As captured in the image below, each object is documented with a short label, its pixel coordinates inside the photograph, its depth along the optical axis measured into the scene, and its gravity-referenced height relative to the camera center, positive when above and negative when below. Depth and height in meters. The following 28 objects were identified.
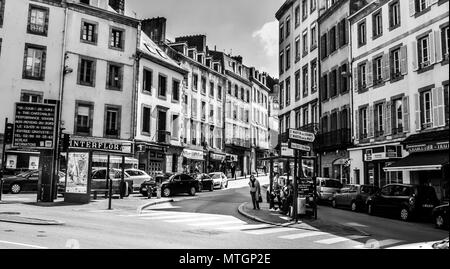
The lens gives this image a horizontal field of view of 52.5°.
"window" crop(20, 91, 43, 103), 32.66 +5.90
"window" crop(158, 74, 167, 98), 41.16 +8.60
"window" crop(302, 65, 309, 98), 38.53 +8.71
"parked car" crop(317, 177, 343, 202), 25.17 -0.27
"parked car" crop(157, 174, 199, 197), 28.04 -0.27
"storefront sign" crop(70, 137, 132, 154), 33.94 +2.74
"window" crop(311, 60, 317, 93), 36.90 +8.64
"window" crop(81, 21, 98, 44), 35.41 +11.50
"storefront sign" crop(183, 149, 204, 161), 45.41 +2.72
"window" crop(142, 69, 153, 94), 39.12 +8.55
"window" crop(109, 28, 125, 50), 37.22 +11.55
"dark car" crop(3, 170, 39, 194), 26.12 -0.27
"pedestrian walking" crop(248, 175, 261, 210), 20.19 -0.36
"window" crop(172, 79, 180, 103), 43.17 +8.52
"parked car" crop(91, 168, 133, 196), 26.22 +0.03
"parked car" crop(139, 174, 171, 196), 25.70 -0.37
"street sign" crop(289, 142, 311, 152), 14.98 +1.19
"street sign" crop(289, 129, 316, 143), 14.99 +1.57
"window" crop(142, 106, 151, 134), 38.78 +5.24
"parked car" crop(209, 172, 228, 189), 38.41 +0.13
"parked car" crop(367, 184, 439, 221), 17.91 -0.65
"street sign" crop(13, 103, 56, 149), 18.98 +2.23
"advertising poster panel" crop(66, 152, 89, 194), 20.17 +0.31
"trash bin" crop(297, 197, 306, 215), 16.81 -0.84
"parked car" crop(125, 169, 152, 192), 29.17 +0.20
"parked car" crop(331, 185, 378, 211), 21.77 -0.63
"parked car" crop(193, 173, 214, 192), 35.75 -0.14
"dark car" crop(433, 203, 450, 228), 15.22 -1.05
